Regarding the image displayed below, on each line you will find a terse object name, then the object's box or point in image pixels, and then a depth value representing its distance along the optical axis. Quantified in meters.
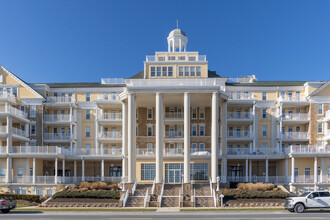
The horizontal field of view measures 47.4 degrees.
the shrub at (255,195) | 38.53
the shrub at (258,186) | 42.02
